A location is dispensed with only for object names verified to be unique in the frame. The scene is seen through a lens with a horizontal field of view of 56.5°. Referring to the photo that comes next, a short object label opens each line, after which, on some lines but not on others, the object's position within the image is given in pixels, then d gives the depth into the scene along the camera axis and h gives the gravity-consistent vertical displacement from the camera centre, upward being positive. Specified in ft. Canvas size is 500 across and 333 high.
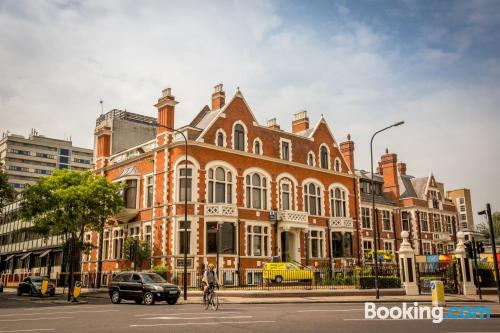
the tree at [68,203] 110.93 +15.28
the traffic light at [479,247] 84.87 +2.35
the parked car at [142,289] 73.67 -3.64
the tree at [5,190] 114.21 +19.38
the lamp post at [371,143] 81.28 +23.80
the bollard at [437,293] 67.00 -4.60
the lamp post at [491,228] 67.94 +4.65
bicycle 63.08 -4.49
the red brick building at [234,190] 115.34 +20.26
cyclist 63.96 -1.98
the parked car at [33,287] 110.73 -4.60
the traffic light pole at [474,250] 83.45 +1.83
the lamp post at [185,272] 83.36 -1.21
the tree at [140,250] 111.24 +3.73
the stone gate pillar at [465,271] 97.19 -2.17
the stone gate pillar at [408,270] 94.07 -1.73
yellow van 106.93 -2.22
